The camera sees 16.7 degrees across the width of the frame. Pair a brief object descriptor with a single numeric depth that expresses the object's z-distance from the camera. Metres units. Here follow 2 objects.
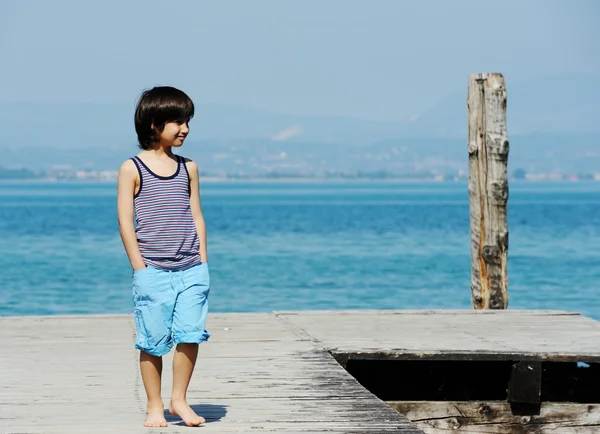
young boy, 10.25
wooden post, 21.10
